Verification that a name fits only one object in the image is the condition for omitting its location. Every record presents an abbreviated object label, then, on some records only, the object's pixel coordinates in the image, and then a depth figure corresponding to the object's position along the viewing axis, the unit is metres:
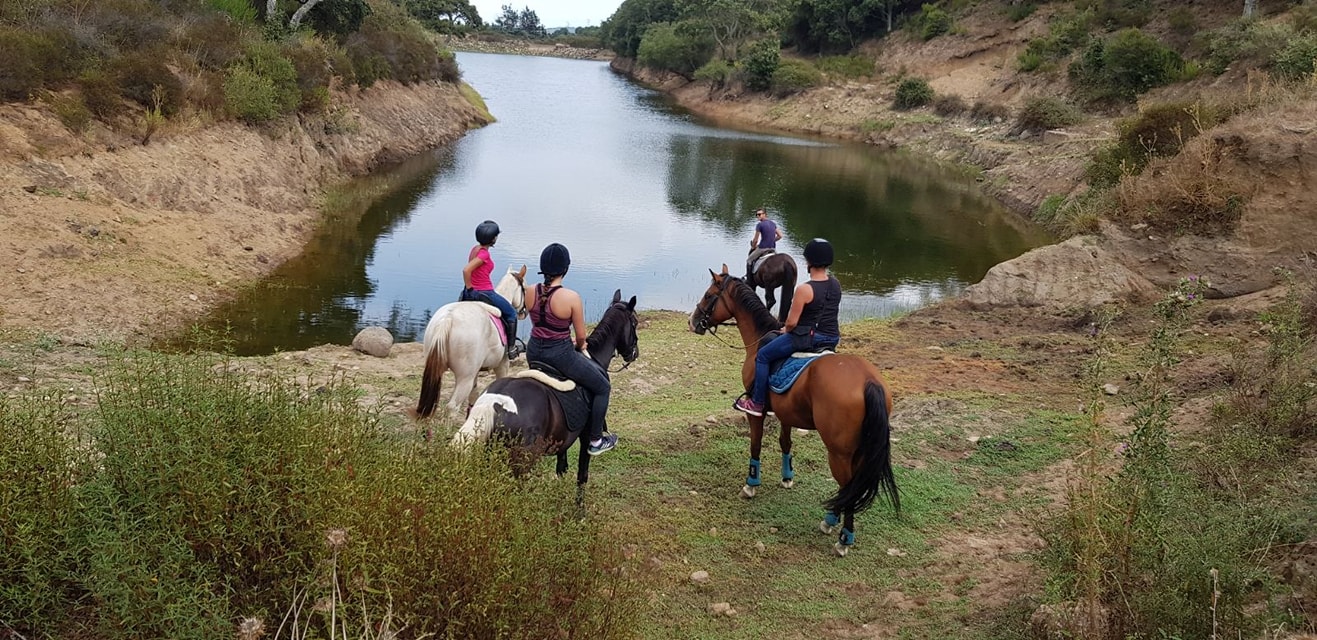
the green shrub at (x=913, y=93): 49.81
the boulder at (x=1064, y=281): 14.30
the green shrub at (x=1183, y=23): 39.84
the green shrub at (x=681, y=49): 75.50
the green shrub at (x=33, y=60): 15.07
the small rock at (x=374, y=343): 11.77
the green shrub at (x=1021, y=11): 53.47
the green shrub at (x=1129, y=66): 36.25
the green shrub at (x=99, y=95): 16.39
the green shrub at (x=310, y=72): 25.06
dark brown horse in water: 12.83
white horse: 7.77
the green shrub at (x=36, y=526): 2.94
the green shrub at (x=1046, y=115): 37.06
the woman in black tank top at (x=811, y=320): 6.77
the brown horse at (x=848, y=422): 6.00
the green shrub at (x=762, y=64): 59.72
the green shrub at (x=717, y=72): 65.94
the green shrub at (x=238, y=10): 24.92
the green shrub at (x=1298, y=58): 24.39
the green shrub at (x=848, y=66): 59.58
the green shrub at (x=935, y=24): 57.50
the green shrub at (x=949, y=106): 46.48
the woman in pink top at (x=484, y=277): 8.59
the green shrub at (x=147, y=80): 17.59
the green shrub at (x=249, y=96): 20.66
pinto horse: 5.63
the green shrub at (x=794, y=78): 58.19
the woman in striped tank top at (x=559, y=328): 6.18
